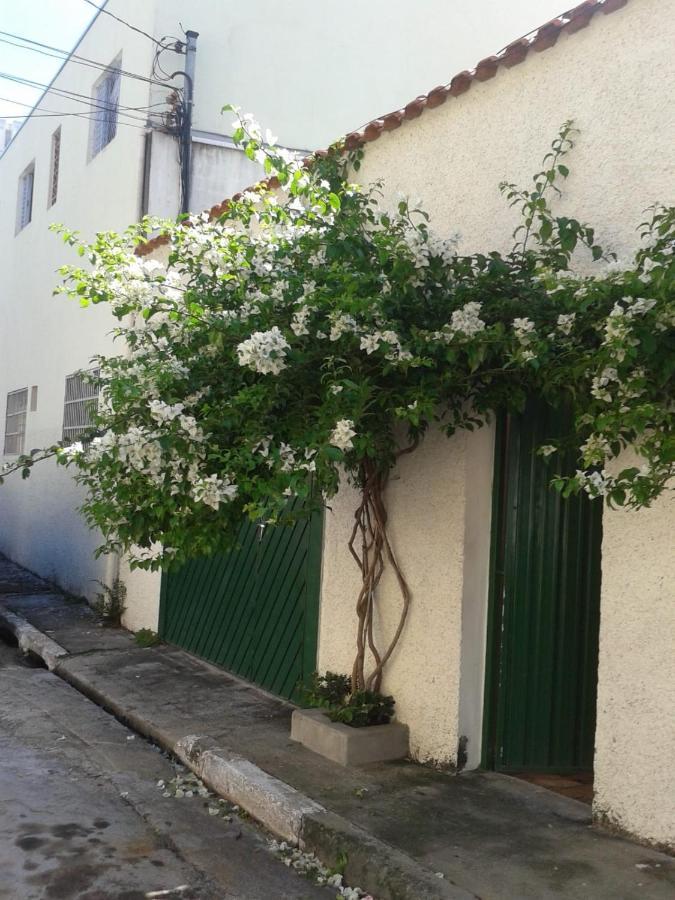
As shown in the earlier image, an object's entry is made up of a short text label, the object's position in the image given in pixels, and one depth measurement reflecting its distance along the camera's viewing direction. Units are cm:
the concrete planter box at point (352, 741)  540
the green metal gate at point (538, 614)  533
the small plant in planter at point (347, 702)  562
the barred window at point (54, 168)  1434
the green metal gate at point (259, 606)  689
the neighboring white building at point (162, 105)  1039
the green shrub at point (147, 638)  908
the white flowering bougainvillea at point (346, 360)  383
